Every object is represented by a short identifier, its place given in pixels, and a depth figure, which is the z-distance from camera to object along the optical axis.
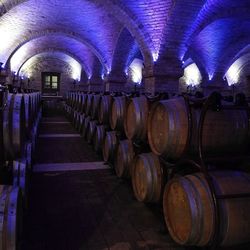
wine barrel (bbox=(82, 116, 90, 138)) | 7.35
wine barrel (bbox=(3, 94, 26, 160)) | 2.70
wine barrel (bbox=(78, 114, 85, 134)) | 8.25
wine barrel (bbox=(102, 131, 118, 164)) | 4.71
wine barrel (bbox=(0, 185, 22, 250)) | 1.88
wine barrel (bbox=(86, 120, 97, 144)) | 6.49
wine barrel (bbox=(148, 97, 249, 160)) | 2.49
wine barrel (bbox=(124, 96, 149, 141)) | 3.46
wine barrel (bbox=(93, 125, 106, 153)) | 5.72
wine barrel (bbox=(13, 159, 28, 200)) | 2.88
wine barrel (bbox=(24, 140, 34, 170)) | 3.82
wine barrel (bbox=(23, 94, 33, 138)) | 4.04
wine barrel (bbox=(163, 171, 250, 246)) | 1.98
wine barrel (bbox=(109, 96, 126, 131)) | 4.32
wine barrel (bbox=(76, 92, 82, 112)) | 8.29
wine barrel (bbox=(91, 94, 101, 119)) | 5.91
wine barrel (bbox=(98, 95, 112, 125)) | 5.21
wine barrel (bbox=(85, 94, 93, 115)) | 6.48
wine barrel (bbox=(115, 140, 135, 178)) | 3.97
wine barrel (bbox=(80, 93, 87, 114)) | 7.32
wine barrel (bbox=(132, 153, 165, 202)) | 2.98
